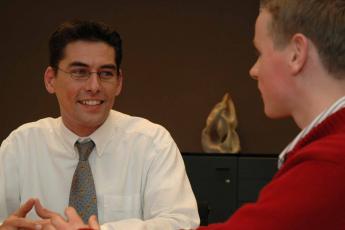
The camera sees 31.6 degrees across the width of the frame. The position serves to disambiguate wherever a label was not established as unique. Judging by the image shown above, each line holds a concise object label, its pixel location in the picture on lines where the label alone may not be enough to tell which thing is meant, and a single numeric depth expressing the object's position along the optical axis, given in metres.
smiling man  2.34
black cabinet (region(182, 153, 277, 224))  4.36
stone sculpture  4.61
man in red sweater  1.15
